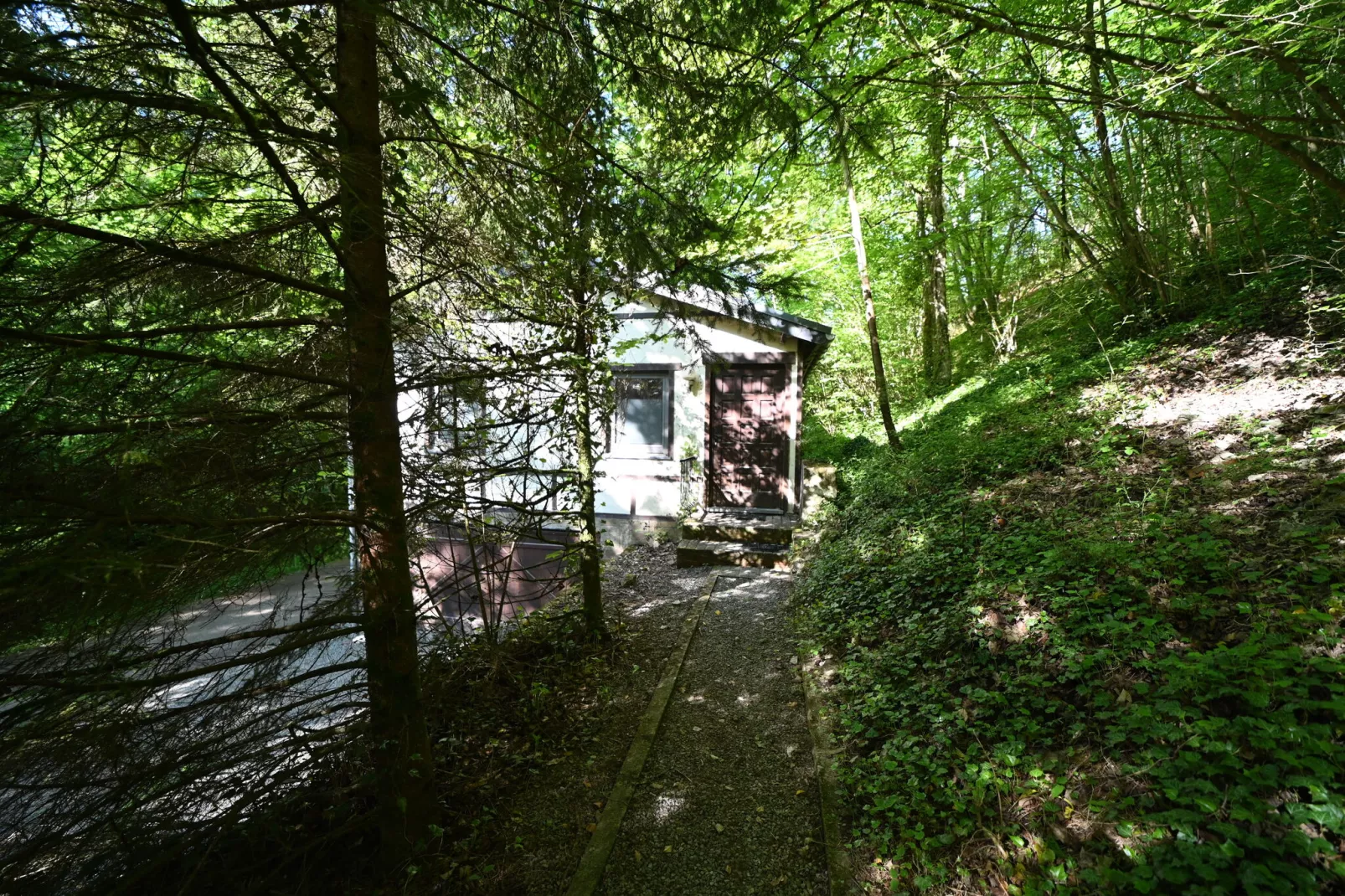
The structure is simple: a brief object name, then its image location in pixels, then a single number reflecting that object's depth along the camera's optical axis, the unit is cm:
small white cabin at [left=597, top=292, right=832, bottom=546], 977
